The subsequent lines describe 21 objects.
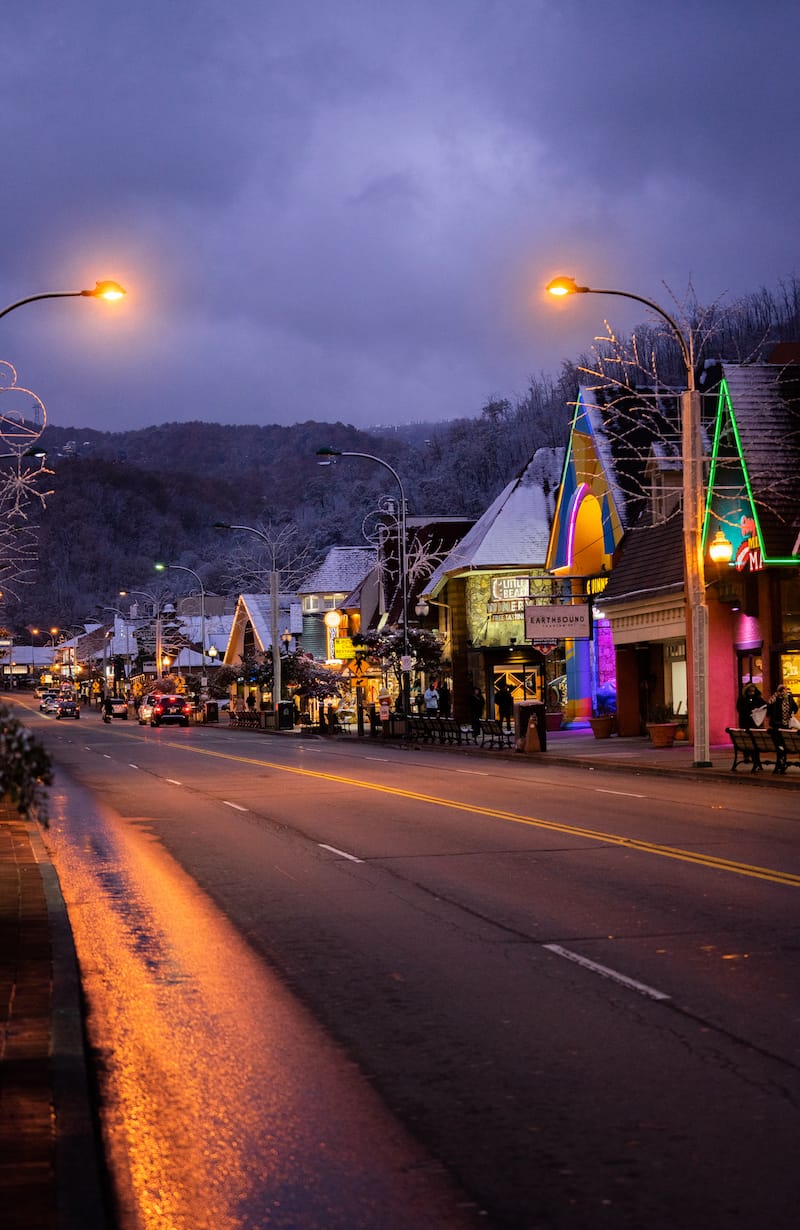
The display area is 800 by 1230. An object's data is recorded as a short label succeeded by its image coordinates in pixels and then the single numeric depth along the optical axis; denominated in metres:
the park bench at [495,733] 42.34
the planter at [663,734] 38.97
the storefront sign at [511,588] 61.81
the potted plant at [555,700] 59.02
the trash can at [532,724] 39.28
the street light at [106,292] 21.39
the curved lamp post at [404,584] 48.92
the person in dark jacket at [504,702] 54.31
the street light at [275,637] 66.50
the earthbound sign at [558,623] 45.16
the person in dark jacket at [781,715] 27.12
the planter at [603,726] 45.77
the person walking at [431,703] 55.44
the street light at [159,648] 104.20
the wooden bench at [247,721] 75.55
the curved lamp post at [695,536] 28.58
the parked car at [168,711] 80.06
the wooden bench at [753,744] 27.69
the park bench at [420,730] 49.53
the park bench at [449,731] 47.03
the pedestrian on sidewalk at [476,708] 48.59
